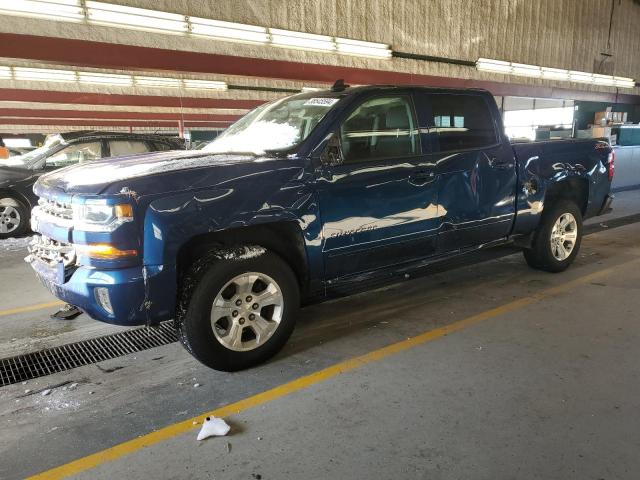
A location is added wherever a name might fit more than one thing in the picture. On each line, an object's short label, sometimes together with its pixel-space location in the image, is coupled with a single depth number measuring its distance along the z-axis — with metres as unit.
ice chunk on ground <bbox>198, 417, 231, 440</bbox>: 2.62
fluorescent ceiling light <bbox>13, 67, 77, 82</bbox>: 10.48
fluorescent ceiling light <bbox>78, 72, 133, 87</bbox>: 10.87
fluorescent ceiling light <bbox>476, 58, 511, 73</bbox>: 11.67
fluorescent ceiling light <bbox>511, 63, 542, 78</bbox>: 12.21
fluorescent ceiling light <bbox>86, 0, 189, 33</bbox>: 6.67
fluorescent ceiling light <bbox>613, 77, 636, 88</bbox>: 15.78
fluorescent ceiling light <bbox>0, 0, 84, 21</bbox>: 6.11
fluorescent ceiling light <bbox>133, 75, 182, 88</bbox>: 11.94
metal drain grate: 3.43
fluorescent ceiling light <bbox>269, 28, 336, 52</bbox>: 8.34
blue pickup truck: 2.88
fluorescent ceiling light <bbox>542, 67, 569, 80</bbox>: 13.11
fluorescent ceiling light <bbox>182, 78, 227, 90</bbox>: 13.26
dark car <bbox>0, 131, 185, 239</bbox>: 8.22
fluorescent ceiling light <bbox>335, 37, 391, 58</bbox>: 9.15
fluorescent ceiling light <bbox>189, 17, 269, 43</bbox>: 7.55
